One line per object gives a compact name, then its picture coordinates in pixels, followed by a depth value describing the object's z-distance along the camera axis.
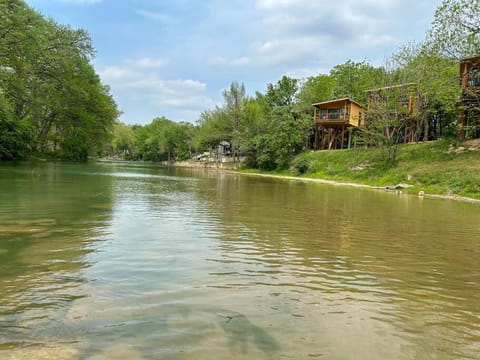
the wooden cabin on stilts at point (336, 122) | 49.66
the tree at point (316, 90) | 60.47
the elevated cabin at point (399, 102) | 36.34
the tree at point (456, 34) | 25.45
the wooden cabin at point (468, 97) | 29.36
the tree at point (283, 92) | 67.25
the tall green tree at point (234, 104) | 71.56
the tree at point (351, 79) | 56.63
